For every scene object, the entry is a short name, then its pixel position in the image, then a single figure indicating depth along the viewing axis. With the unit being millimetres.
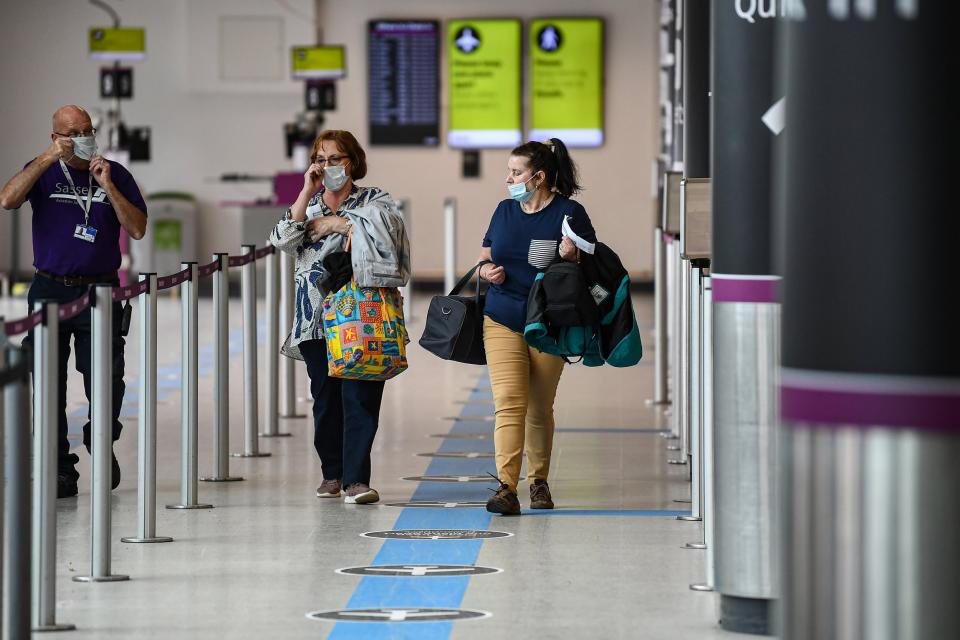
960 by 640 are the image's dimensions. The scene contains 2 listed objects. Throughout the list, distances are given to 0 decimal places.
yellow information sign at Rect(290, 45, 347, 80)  38094
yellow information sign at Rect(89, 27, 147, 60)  36531
